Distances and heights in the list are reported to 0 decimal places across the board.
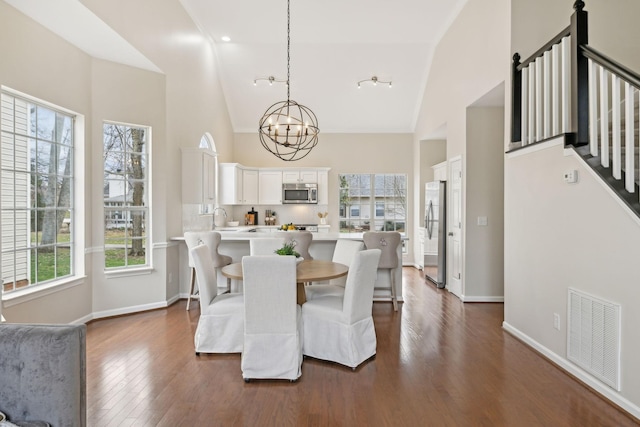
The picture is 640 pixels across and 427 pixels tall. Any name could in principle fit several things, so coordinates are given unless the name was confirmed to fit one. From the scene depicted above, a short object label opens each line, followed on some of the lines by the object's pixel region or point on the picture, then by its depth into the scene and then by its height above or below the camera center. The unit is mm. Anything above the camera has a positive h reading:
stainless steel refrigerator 6262 -371
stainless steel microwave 8383 +383
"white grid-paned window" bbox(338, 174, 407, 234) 8750 +199
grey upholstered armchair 1574 -681
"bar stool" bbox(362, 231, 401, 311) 4953 -453
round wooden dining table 3246 -541
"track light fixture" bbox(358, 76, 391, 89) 7406 +2507
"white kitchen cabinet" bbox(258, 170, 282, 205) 8484 +540
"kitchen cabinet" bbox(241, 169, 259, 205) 8147 +516
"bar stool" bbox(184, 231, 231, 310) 4727 -416
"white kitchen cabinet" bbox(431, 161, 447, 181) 6882 +735
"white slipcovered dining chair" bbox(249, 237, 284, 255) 4230 -383
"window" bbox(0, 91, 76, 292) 3469 +173
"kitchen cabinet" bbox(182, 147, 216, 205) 5562 +514
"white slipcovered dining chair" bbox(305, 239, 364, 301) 3746 -529
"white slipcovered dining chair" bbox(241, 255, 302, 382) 2893 -845
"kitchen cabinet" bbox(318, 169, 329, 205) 8484 +606
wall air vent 2598 -895
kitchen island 5402 -595
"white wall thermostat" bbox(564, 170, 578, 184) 3014 +270
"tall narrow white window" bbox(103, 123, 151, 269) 4672 +191
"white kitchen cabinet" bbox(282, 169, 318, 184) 8453 +756
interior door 5613 -290
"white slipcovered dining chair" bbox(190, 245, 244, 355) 3400 -992
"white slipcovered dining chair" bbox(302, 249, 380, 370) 3137 -929
